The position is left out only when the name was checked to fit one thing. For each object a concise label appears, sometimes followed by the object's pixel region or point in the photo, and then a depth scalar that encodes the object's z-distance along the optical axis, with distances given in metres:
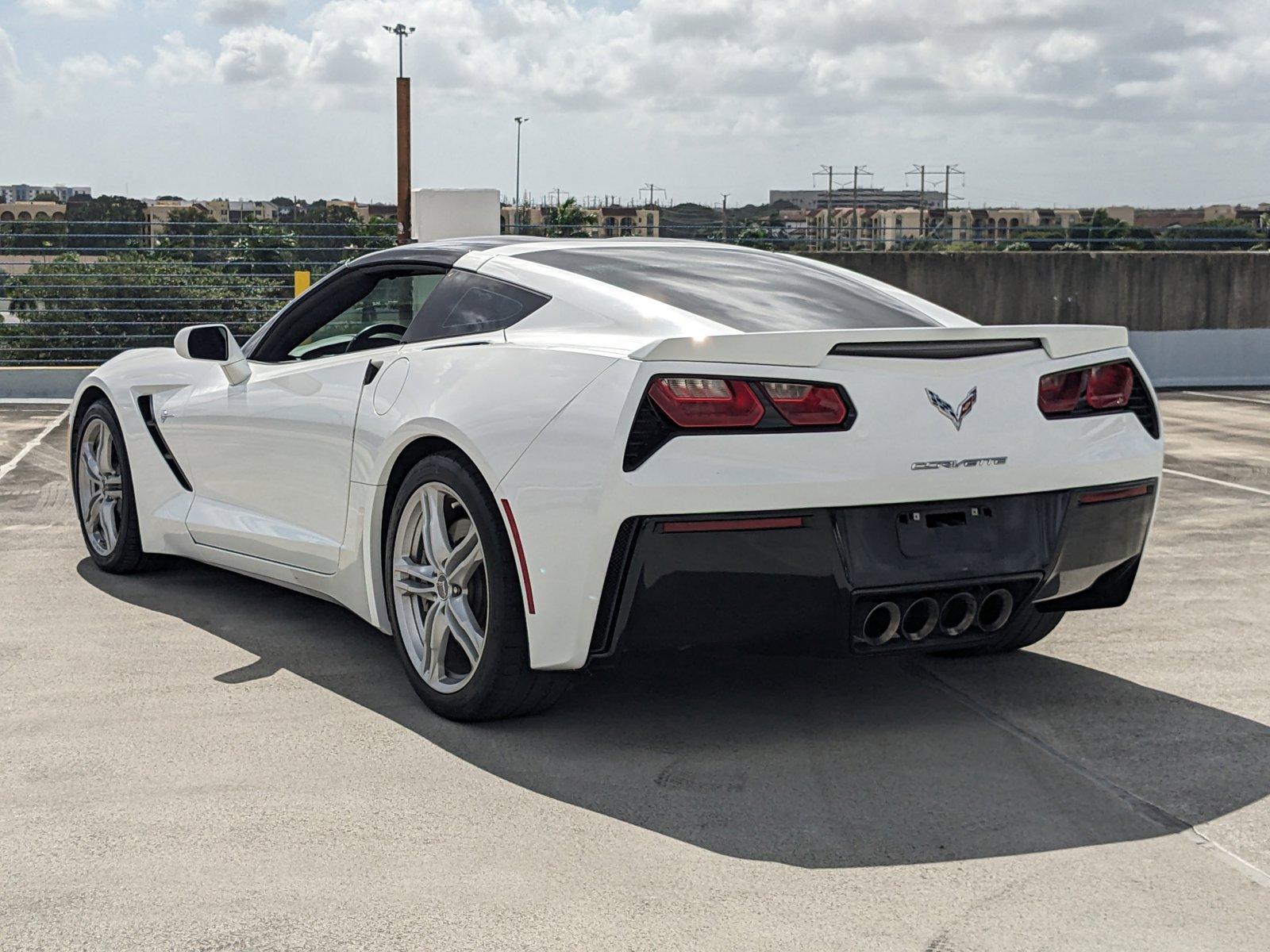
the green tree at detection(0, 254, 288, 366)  17.95
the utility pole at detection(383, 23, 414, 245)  17.16
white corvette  3.71
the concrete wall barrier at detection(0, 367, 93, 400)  16.97
